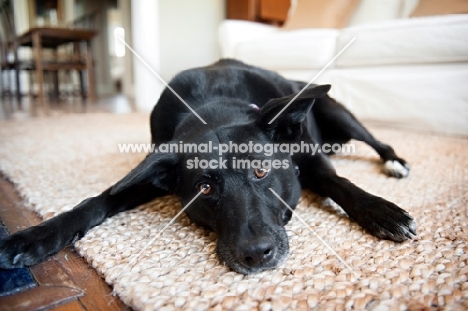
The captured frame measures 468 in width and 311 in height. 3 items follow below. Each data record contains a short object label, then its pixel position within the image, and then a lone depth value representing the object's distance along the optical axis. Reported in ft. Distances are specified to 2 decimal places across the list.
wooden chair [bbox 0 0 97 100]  16.03
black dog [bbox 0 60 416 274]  2.57
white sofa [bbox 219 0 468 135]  6.86
